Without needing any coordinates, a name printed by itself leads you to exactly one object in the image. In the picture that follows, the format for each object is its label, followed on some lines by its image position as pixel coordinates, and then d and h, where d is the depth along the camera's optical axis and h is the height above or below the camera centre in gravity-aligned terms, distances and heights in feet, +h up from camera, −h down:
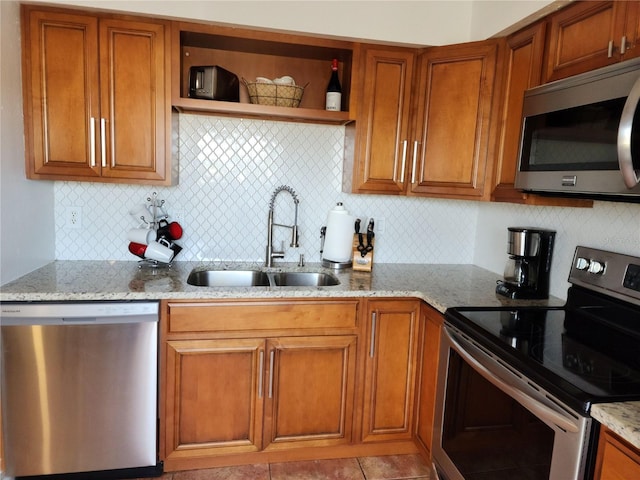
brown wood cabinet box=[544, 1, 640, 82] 4.74 +1.98
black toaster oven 7.19 +1.69
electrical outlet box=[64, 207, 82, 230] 7.84 -0.69
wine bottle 7.80 +1.77
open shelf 7.12 +2.30
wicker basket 7.46 +1.61
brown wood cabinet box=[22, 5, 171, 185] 6.64 +1.29
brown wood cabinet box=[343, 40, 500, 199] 7.27 +1.26
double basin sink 8.00 -1.64
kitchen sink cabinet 6.47 -2.88
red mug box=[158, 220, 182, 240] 7.89 -0.84
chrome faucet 8.37 -0.76
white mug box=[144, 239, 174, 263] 7.45 -1.17
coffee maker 6.70 -0.91
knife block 8.17 -1.23
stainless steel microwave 4.10 +0.75
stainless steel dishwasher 5.93 -2.87
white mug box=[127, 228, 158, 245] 7.56 -0.91
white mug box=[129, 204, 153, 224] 8.05 -0.57
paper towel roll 8.17 -0.78
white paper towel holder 8.32 -1.36
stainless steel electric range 3.89 -1.69
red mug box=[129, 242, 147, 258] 7.44 -1.12
